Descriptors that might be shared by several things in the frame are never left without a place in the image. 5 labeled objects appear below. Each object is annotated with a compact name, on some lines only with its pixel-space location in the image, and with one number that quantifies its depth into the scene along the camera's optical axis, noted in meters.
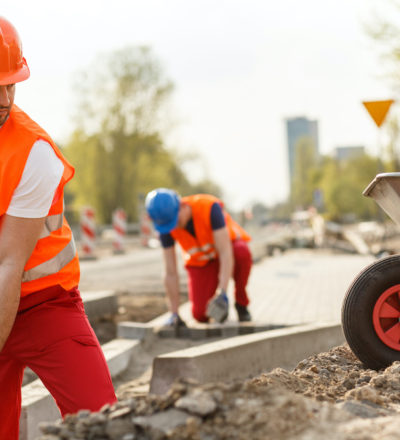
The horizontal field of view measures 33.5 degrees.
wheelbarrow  3.59
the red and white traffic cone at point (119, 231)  22.09
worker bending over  6.16
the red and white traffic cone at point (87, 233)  19.06
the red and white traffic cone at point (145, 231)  25.94
